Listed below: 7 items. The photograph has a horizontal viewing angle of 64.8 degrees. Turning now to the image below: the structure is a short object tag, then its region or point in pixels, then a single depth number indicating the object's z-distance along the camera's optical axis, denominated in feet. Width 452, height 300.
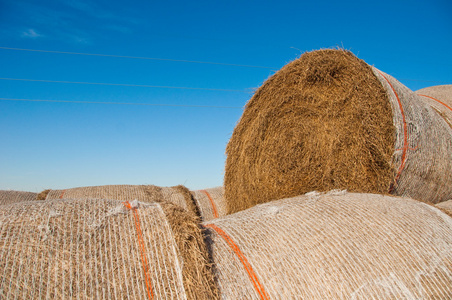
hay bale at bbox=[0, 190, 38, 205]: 17.51
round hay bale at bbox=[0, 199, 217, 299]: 6.17
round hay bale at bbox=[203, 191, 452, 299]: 7.12
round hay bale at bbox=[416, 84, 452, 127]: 16.01
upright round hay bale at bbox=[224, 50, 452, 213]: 11.35
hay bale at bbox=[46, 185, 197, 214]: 17.39
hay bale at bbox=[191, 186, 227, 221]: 17.71
